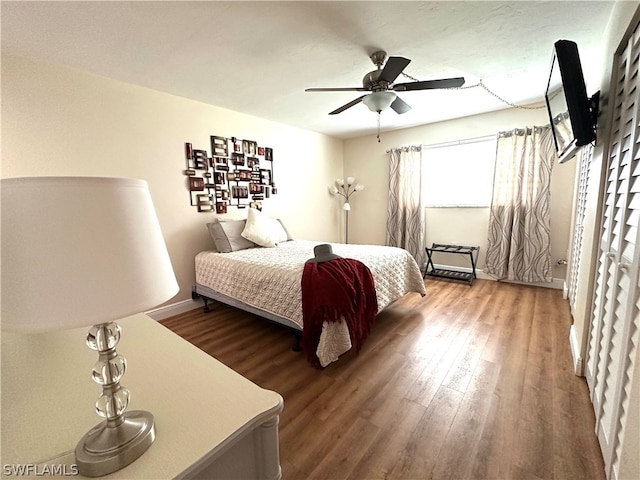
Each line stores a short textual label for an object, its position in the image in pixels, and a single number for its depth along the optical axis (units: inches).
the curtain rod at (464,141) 149.4
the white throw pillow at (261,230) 129.0
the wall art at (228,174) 124.3
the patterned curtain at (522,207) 134.4
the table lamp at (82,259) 16.5
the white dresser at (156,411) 21.6
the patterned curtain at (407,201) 172.9
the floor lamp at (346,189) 199.3
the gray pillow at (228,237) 121.3
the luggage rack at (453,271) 151.8
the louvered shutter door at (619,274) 39.4
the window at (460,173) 154.6
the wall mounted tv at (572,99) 54.5
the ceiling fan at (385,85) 75.5
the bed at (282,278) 82.3
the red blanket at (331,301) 76.2
